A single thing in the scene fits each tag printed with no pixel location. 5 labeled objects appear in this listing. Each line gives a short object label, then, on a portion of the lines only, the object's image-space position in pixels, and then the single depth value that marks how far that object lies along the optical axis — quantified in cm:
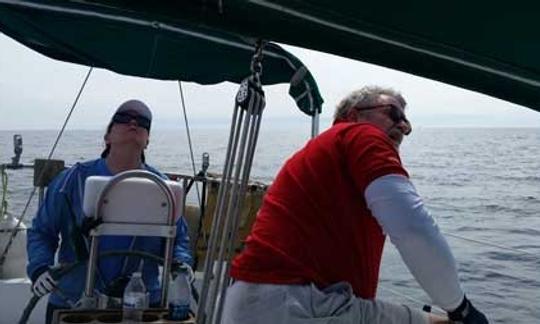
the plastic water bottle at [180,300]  211
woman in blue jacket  269
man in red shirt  163
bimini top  132
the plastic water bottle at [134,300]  208
